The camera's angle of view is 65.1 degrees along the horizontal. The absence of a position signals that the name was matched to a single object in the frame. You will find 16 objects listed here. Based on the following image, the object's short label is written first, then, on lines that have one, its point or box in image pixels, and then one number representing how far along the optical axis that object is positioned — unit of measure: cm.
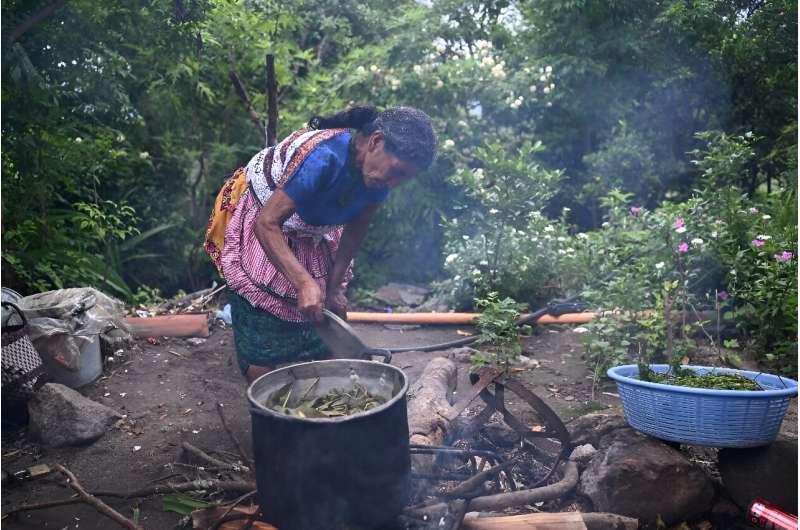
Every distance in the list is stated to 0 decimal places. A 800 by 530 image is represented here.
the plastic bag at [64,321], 378
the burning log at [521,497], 231
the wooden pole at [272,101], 503
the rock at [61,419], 332
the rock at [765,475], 241
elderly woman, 254
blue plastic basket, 234
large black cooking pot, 196
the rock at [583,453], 281
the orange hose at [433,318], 551
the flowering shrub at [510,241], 579
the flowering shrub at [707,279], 415
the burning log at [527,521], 221
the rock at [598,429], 285
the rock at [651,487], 243
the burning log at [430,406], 295
